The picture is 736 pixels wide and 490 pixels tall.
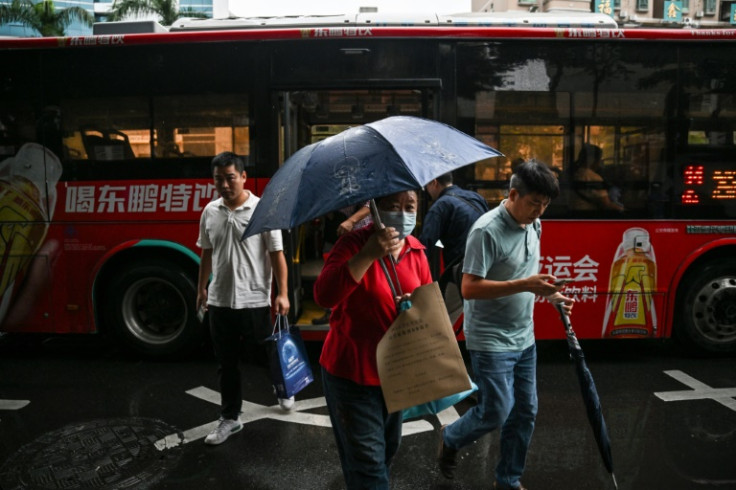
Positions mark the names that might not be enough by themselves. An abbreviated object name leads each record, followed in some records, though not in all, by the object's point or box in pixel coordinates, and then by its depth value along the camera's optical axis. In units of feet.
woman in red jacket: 7.43
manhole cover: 11.62
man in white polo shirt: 12.75
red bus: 17.80
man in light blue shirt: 9.16
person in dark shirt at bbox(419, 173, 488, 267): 14.47
